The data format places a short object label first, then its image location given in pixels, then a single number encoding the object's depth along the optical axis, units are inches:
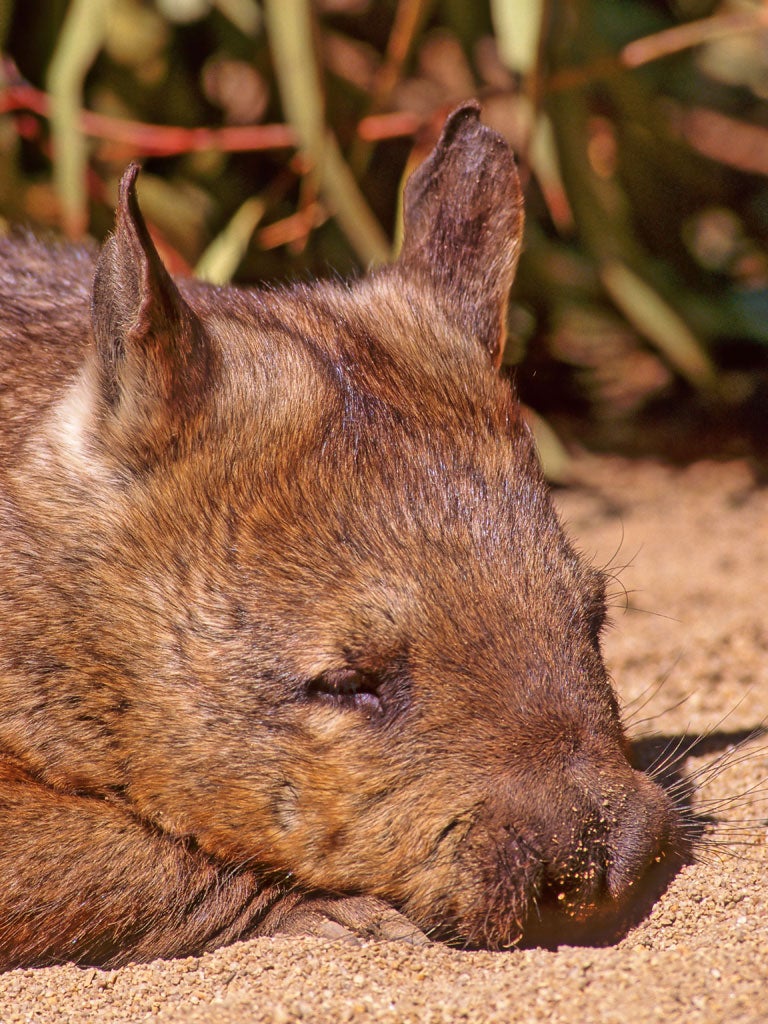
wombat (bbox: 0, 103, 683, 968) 194.1
